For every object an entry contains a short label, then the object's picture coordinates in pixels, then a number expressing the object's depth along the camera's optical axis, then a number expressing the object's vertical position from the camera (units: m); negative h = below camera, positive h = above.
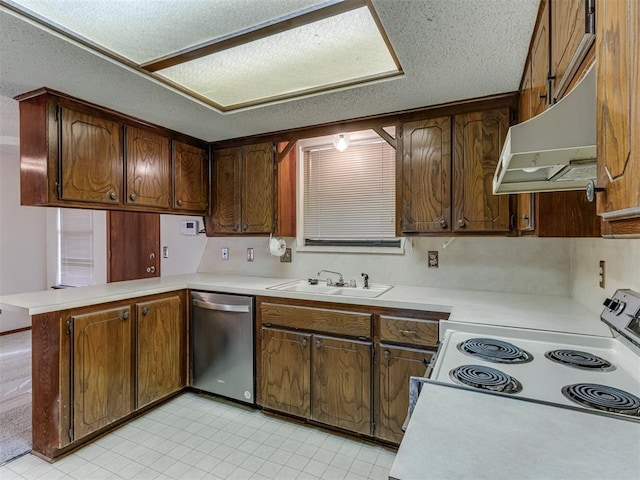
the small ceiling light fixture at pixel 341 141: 2.67 +0.78
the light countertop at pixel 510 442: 0.61 -0.44
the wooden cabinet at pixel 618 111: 0.56 +0.24
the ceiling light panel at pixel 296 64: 1.51 +0.94
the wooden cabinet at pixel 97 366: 1.93 -0.84
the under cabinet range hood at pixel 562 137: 0.81 +0.25
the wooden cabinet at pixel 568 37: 0.83 +0.57
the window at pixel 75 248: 4.69 -0.14
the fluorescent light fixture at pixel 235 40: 1.33 +0.93
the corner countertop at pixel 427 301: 1.58 -0.40
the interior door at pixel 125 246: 4.18 -0.10
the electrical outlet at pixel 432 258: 2.51 -0.16
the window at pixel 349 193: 2.74 +0.39
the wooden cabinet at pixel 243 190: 2.84 +0.42
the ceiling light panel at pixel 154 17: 1.31 +0.93
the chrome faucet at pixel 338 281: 2.67 -0.36
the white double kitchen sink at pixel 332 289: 2.47 -0.41
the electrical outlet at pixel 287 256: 3.05 -0.17
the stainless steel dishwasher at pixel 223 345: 2.48 -0.84
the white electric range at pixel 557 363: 0.93 -0.45
